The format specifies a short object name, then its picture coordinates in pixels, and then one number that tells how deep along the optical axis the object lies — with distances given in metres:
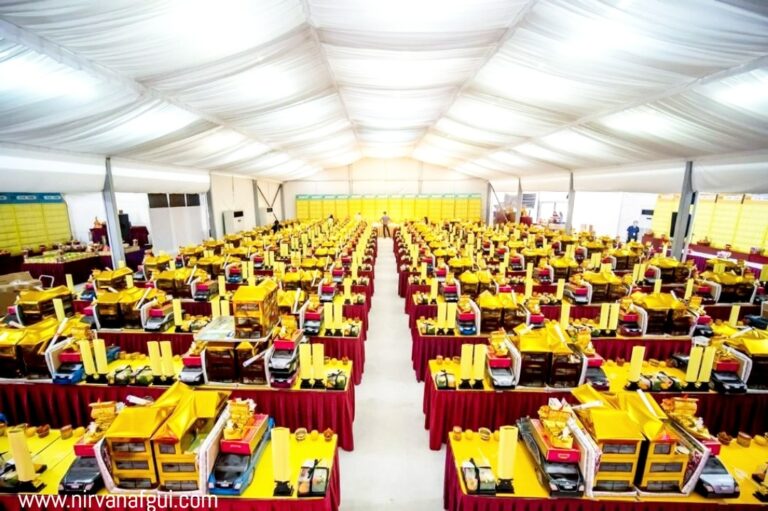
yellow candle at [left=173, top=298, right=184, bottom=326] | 5.77
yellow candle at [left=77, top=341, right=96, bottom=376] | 4.43
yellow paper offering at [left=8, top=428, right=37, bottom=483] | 2.61
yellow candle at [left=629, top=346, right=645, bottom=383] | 4.12
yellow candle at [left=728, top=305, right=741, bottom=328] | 5.29
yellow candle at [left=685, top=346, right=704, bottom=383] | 4.21
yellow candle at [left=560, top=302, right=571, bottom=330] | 5.12
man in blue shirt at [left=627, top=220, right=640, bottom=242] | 16.59
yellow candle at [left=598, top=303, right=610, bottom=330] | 5.58
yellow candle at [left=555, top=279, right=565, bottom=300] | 7.39
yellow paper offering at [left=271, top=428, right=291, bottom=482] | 2.54
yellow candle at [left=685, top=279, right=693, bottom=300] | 6.71
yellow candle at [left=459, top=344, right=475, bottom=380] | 4.10
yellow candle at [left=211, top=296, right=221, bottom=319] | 5.08
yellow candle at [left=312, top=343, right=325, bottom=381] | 4.06
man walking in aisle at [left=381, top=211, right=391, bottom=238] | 23.82
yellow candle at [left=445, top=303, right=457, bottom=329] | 5.65
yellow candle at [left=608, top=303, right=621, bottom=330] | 5.57
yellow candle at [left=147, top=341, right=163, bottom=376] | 4.17
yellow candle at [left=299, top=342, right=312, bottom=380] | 4.06
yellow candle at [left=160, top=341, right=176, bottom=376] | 4.22
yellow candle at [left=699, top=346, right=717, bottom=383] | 4.13
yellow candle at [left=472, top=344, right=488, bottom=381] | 4.10
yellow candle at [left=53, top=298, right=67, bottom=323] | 5.69
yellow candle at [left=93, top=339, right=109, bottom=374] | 4.36
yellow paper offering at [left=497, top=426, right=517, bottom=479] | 2.66
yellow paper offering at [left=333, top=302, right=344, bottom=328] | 5.71
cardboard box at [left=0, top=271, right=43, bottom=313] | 8.23
